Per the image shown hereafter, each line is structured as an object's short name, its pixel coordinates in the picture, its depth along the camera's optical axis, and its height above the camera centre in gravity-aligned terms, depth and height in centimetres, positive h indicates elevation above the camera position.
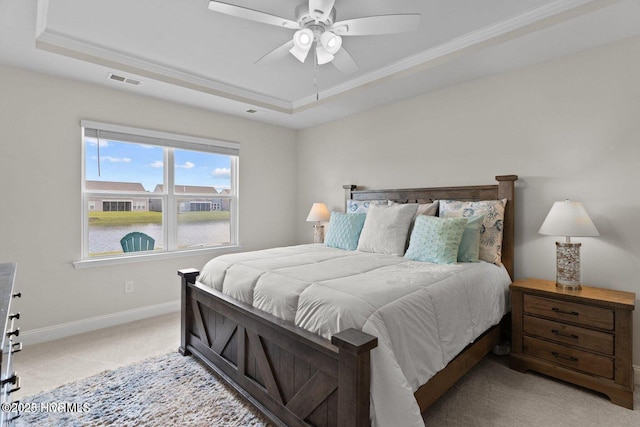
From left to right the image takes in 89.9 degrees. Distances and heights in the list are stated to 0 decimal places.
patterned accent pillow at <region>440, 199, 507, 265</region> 273 -10
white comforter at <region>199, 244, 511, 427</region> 143 -53
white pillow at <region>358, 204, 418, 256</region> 295 -18
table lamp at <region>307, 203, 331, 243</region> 438 -9
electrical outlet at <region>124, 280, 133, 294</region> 350 -86
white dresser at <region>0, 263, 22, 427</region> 87 -49
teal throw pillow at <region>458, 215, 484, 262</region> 261 -26
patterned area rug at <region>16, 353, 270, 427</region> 190 -125
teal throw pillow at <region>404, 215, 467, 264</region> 254 -23
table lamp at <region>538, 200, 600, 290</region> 228 -13
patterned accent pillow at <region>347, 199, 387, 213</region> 375 +7
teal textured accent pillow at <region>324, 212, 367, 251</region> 334 -22
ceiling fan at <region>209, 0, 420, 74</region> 187 +115
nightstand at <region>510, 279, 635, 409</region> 205 -85
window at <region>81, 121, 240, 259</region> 336 +23
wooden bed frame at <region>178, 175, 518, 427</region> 138 -86
